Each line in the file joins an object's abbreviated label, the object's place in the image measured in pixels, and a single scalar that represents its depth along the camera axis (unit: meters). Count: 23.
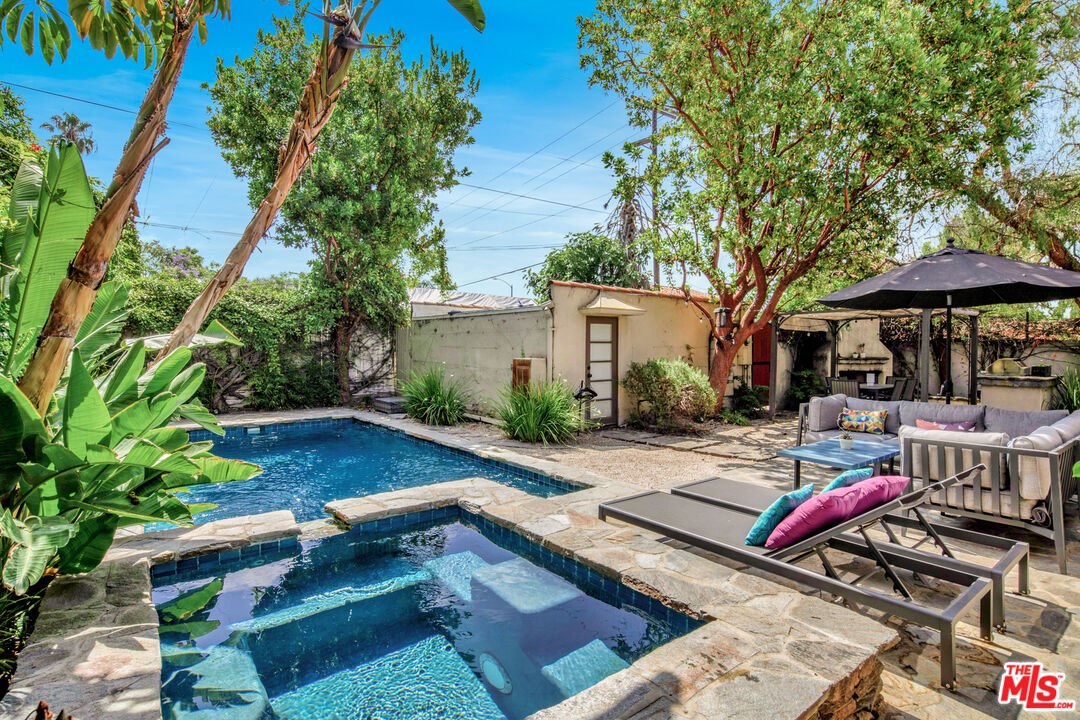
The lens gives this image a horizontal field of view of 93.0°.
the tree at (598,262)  17.09
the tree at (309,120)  1.65
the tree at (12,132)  6.32
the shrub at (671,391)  9.49
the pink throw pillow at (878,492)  2.93
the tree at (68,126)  20.29
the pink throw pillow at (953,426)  5.32
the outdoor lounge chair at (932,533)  2.76
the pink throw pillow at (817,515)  2.81
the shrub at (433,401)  10.34
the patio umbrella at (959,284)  5.39
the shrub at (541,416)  8.38
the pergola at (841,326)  7.21
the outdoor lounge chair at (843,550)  2.35
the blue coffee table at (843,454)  4.70
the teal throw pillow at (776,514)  3.04
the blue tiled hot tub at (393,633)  2.56
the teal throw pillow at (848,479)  3.08
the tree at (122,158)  1.71
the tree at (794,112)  7.41
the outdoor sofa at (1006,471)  3.56
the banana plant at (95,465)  2.04
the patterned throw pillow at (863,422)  6.39
